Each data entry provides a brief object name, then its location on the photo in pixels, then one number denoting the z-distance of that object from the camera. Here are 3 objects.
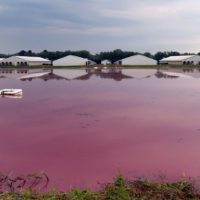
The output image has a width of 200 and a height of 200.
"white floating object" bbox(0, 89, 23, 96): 12.94
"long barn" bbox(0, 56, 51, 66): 44.84
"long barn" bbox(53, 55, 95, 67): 45.74
